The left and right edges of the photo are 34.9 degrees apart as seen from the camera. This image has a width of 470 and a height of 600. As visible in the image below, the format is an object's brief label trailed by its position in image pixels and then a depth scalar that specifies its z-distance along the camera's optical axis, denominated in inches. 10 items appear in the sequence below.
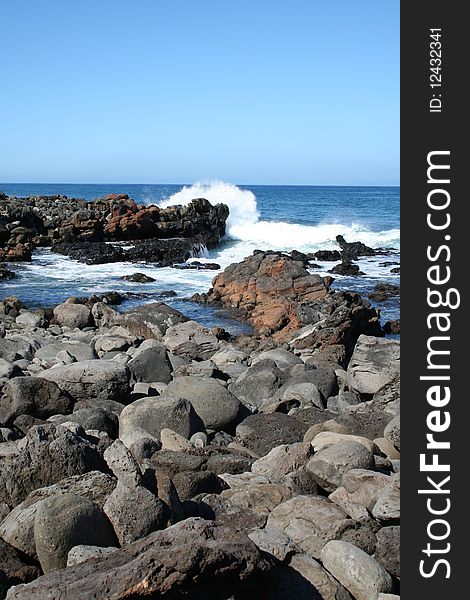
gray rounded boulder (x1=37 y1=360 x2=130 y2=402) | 357.1
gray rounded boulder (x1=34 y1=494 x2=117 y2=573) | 170.1
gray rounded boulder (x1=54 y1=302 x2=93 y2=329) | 771.4
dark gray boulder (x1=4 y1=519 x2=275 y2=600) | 137.3
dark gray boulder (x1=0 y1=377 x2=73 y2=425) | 309.3
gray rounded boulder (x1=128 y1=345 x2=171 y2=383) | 442.3
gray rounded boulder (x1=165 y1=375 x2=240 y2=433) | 326.0
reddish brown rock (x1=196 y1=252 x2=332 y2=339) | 764.0
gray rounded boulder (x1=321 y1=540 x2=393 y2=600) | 169.2
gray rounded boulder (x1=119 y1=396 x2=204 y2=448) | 292.8
